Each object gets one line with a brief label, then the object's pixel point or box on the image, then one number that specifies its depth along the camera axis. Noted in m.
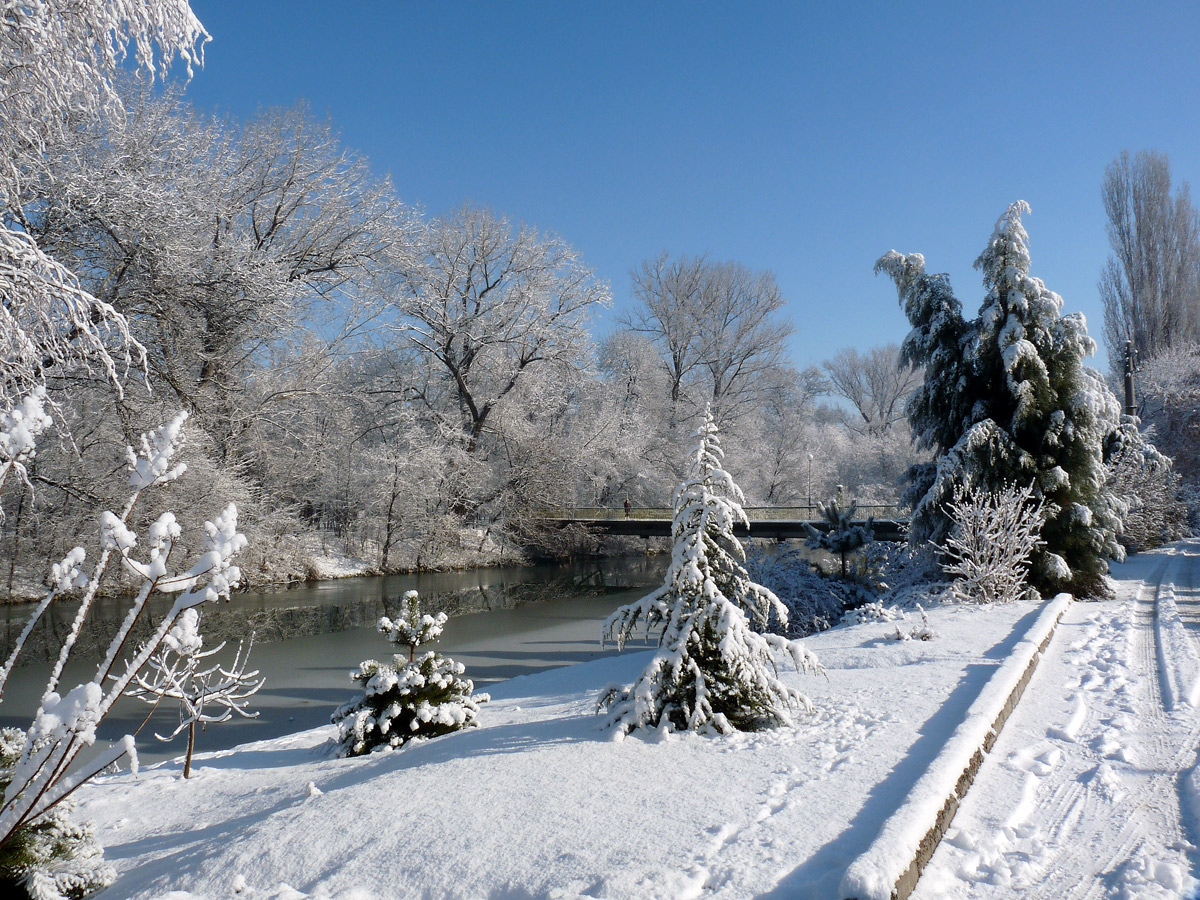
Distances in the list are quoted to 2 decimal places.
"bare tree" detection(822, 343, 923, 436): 44.38
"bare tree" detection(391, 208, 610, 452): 25.47
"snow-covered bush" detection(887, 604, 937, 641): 7.27
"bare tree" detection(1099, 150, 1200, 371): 32.25
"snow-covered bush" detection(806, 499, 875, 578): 13.48
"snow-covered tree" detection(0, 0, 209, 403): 5.45
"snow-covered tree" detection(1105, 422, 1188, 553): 15.68
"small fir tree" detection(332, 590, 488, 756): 5.95
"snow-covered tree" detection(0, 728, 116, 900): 3.01
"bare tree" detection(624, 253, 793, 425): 33.94
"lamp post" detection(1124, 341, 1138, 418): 21.28
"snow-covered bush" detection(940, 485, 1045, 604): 9.49
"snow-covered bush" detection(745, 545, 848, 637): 11.38
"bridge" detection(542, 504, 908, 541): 25.23
